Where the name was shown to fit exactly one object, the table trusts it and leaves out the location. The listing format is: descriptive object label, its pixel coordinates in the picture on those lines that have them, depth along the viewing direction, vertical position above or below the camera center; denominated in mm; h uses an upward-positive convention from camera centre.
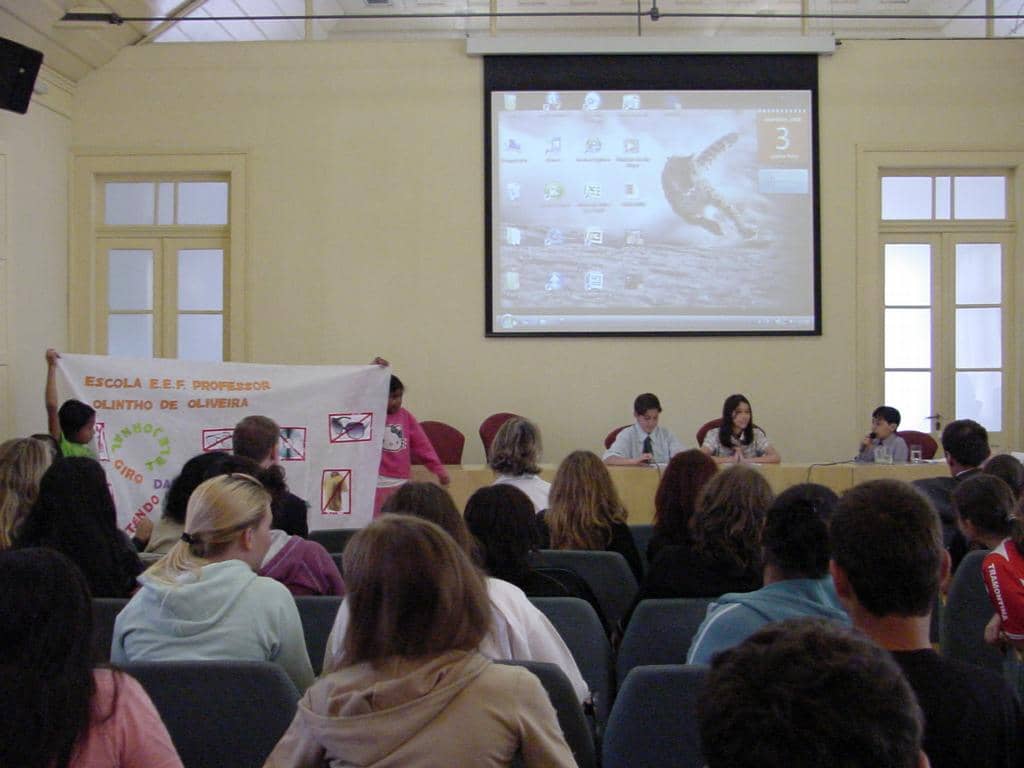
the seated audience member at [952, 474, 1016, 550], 3020 -362
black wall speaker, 6223 +1835
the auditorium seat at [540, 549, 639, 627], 3307 -617
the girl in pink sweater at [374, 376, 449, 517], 5926 -385
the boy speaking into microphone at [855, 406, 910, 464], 7168 -370
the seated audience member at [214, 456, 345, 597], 2877 -517
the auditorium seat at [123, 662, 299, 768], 1893 -584
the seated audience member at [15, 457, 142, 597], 2838 -393
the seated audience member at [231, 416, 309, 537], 4020 -236
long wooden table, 6367 -577
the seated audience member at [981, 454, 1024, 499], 3619 -301
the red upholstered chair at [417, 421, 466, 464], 7535 -433
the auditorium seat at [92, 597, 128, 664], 2627 -594
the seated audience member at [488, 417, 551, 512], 4367 -316
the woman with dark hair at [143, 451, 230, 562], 3145 -364
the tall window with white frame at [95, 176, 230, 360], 8266 +877
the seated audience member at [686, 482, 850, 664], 1999 -385
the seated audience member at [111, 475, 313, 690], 2207 -487
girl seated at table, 6930 -362
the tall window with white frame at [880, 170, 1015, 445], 8258 +737
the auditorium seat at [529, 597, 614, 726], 2602 -640
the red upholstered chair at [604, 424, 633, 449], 7562 -413
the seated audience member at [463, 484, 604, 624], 2744 -392
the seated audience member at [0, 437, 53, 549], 3062 -303
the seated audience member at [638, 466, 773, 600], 2771 -447
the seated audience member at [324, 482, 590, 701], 2209 -534
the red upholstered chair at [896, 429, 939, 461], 7578 -416
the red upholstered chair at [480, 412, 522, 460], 7516 -332
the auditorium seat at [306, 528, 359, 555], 4141 -631
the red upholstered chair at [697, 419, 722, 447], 7435 -327
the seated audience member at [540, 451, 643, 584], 3641 -454
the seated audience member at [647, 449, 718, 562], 3404 -380
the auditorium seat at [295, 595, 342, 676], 2693 -607
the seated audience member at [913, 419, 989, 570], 3977 -281
